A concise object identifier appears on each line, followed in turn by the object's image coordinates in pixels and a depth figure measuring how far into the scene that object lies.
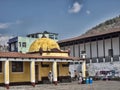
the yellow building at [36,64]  18.52
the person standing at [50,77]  21.52
